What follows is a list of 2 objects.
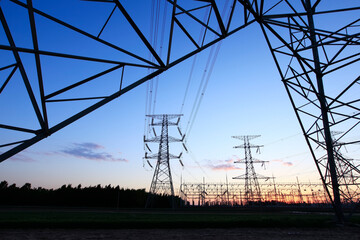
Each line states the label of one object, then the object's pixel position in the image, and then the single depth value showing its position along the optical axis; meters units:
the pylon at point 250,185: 45.96
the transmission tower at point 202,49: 4.26
